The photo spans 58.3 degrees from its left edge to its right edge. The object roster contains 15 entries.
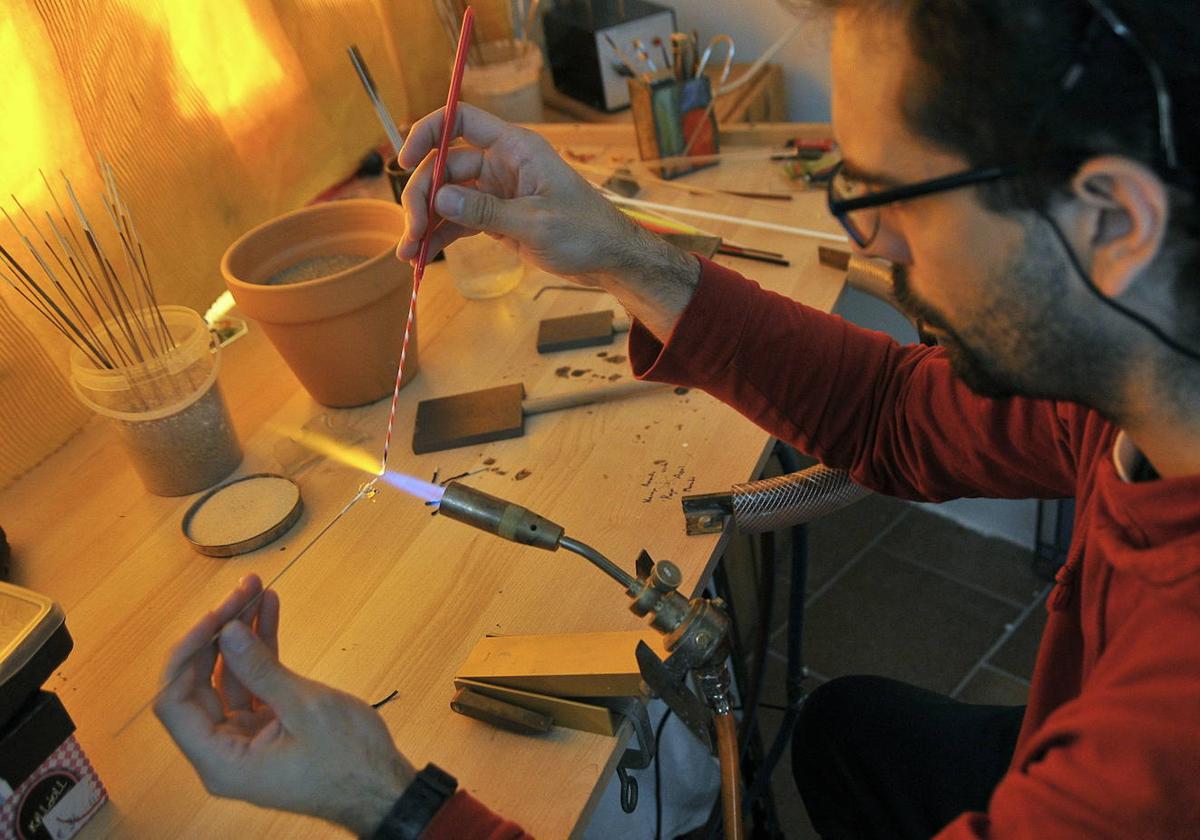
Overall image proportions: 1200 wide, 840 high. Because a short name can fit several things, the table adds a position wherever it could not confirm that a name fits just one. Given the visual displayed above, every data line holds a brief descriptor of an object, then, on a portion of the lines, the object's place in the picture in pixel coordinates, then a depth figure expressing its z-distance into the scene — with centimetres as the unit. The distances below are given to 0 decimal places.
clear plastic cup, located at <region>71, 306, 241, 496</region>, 122
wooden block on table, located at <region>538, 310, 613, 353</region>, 144
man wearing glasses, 69
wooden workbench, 92
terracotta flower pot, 129
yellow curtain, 132
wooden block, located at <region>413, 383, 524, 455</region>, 129
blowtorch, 91
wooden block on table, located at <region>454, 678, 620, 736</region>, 91
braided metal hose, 108
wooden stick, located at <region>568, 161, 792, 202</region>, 170
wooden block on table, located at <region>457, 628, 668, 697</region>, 91
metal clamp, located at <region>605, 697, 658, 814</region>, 93
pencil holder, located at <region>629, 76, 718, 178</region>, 176
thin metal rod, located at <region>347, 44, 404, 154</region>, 131
